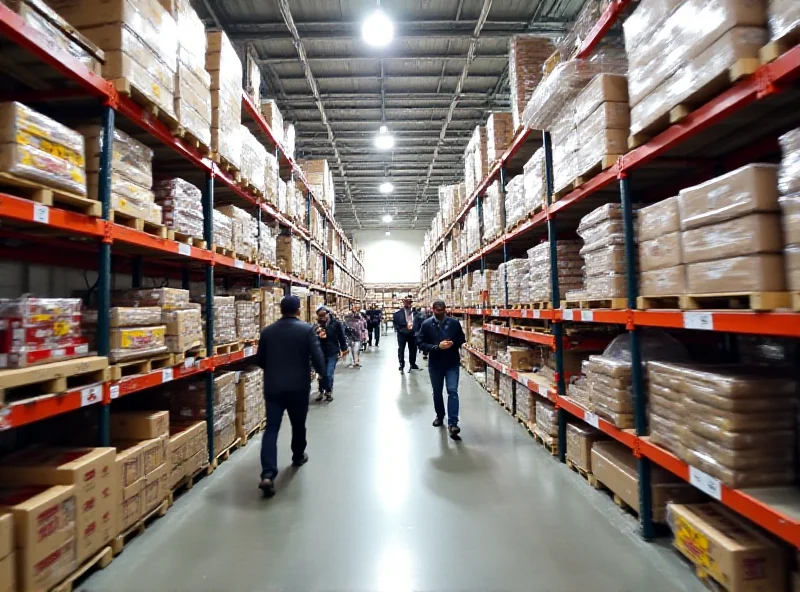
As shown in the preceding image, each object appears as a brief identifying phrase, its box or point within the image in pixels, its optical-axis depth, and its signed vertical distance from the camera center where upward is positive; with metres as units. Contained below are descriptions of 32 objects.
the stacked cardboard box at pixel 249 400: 5.22 -1.23
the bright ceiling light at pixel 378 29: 6.42 +4.54
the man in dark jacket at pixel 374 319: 16.86 -0.51
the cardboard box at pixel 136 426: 3.35 -0.96
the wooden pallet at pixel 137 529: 2.83 -1.65
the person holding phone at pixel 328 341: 7.61 -0.65
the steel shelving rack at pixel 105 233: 2.24 +0.61
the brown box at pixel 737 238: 2.02 +0.32
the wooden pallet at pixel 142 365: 2.96 -0.45
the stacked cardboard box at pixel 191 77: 3.72 +2.31
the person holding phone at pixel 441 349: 5.39 -0.62
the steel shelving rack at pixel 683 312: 1.91 +0.31
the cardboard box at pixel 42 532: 2.12 -1.22
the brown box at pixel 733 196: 2.03 +0.56
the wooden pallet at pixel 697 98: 2.00 +1.18
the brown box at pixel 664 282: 2.57 +0.13
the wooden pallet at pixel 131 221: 3.08 +0.74
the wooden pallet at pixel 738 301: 1.96 -0.01
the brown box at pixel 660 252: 2.59 +0.33
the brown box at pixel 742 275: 2.00 +0.13
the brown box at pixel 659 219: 2.63 +0.56
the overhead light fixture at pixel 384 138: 12.33 +5.22
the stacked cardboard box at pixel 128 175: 2.97 +1.10
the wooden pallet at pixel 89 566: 2.38 -1.61
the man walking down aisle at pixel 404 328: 10.60 -0.58
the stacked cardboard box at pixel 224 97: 4.48 +2.49
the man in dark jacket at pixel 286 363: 4.04 -0.56
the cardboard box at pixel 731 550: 2.09 -1.37
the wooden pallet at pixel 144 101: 2.96 +1.70
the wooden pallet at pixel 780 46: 1.84 +1.19
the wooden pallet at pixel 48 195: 2.29 +0.75
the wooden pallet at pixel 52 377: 2.16 -0.37
